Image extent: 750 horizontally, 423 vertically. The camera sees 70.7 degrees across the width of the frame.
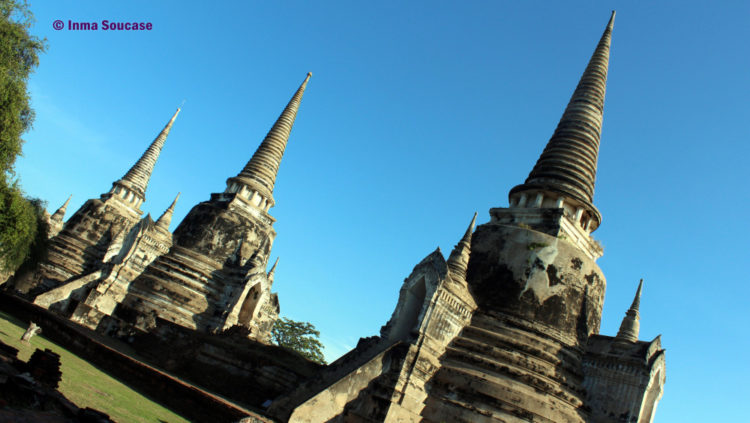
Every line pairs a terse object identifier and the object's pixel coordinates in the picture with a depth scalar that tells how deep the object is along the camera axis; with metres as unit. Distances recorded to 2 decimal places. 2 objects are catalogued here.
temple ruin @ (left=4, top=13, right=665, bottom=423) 14.43
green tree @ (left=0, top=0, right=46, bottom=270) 15.15
